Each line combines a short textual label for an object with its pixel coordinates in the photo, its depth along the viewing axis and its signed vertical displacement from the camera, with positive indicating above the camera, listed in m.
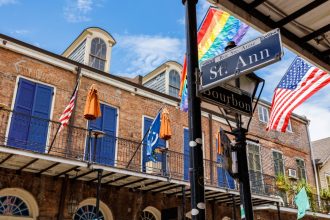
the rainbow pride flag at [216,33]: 8.69 +5.02
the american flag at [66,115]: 10.67 +3.80
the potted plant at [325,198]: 20.92 +3.15
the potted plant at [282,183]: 18.69 +3.47
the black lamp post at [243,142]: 3.35 +1.02
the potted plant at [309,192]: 19.45 +3.21
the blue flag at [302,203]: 15.84 +2.19
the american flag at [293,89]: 9.28 +4.21
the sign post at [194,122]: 2.89 +1.05
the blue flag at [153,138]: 11.81 +3.53
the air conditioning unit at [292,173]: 20.52 +4.35
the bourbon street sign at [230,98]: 3.25 +1.35
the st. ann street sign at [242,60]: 3.10 +1.58
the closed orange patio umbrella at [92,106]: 11.01 +4.17
